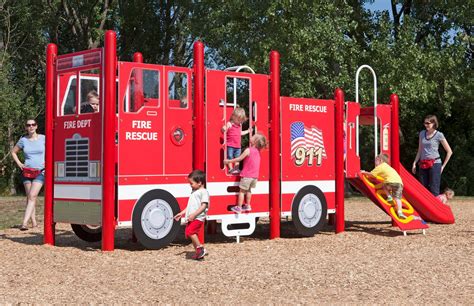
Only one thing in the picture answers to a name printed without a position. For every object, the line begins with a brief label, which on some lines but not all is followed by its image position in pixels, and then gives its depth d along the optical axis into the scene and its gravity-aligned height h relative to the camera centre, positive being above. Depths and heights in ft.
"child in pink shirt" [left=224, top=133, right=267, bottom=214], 40.57 +0.20
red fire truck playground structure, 36.81 +1.09
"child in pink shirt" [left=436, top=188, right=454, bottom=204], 51.74 -1.62
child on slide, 45.33 -0.61
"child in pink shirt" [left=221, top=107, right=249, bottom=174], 39.96 +2.04
